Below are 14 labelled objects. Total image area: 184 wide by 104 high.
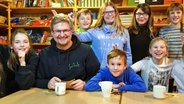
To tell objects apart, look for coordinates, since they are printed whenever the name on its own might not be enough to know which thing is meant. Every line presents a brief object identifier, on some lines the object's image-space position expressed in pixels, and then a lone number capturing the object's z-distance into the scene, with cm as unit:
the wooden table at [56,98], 138
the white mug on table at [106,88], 148
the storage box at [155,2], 414
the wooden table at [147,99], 139
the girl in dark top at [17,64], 178
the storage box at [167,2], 409
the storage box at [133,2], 421
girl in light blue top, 254
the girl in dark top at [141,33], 272
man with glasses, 183
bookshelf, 436
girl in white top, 229
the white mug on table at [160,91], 147
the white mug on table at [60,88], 154
